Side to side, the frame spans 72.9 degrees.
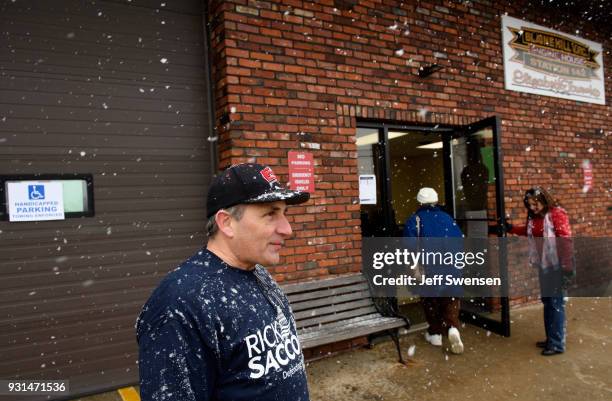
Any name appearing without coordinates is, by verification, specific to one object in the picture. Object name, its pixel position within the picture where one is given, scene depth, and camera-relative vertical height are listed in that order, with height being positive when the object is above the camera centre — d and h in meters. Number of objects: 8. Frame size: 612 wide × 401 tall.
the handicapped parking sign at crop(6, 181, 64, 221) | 3.56 +0.07
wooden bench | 4.13 -1.30
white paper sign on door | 5.21 +0.01
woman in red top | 4.29 -0.82
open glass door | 5.00 -0.18
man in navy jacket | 1.22 -0.38
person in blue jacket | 4.76 -0.70
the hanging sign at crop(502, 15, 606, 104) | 6.18 +1.86
